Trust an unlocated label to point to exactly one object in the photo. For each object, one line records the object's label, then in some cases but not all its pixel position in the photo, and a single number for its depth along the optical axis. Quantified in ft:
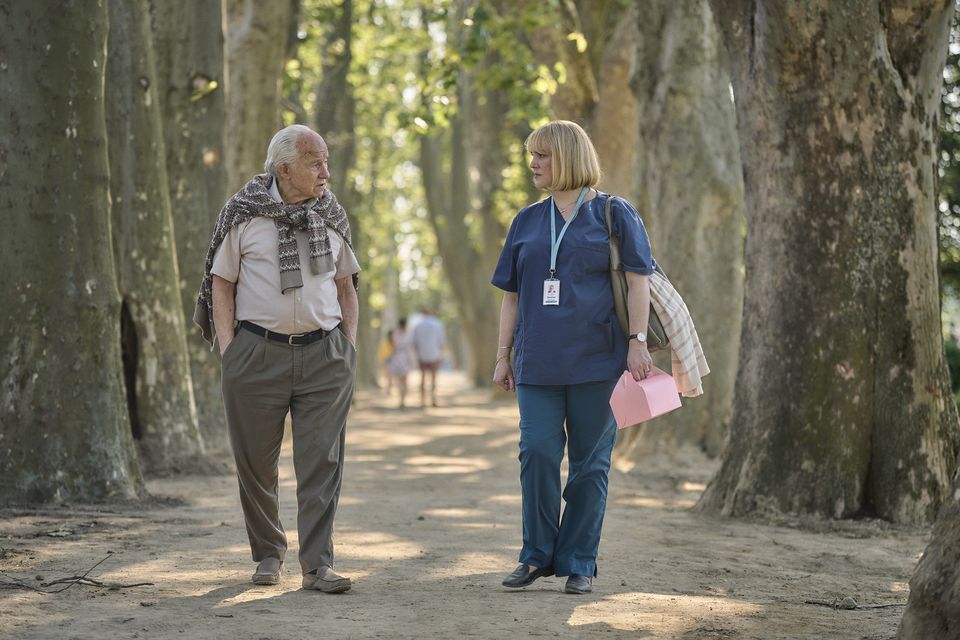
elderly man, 20.07
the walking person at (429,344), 88.58
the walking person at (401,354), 92.22
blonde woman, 20.17
